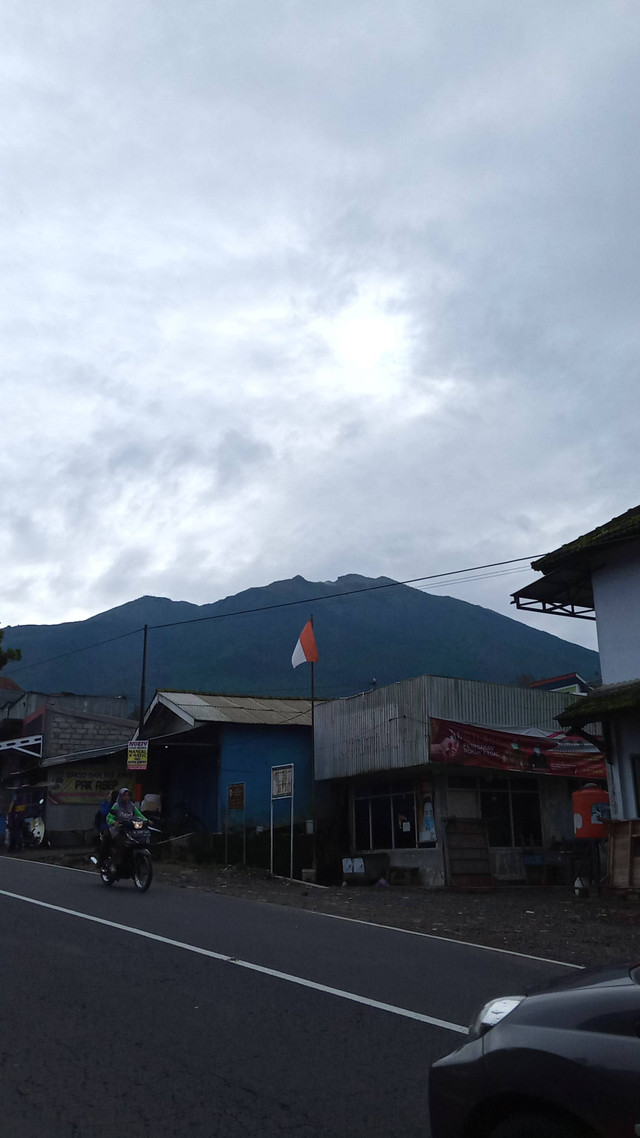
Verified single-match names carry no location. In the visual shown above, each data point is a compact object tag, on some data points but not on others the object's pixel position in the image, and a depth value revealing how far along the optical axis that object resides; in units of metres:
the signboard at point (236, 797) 23.48
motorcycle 15.78
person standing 32.22
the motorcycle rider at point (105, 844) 16.45
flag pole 27.51
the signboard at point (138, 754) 28.19
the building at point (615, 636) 18.48
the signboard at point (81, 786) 35.12
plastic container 20.12
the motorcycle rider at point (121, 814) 16.20
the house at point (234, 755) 28.17
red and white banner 22.70
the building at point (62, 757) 34.94
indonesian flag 25.83
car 3.18
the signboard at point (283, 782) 21.27
